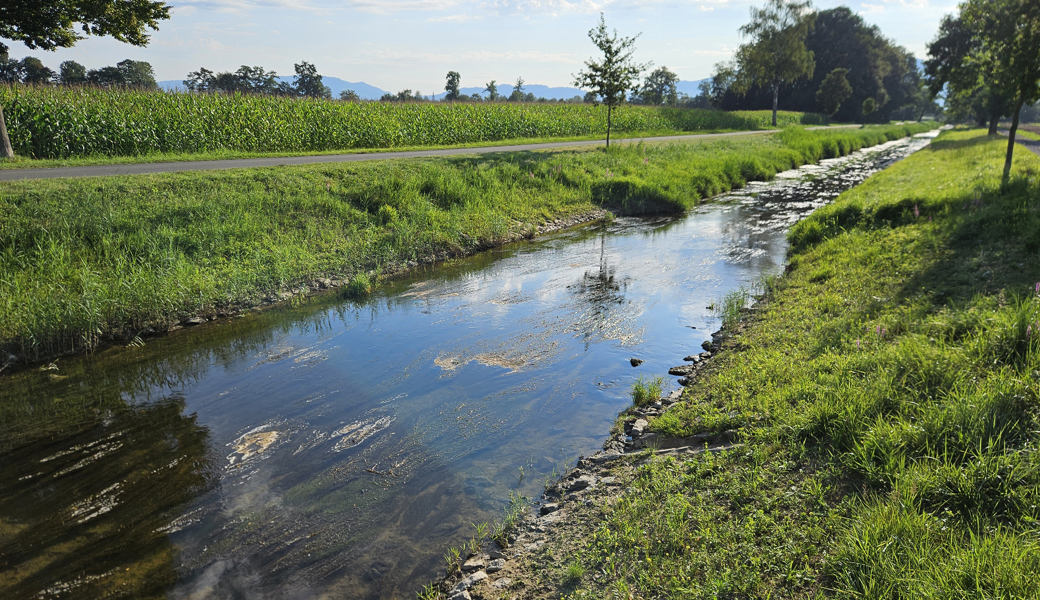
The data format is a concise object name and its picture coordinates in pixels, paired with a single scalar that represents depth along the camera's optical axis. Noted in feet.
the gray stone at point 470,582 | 13.09
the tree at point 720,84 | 221.25
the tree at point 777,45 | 201.36
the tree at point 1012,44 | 42.34
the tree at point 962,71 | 53.52
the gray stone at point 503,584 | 12.88
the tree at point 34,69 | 210.22
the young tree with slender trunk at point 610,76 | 86.69
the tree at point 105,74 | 228.08
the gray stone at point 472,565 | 13.79
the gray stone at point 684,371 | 24.48
